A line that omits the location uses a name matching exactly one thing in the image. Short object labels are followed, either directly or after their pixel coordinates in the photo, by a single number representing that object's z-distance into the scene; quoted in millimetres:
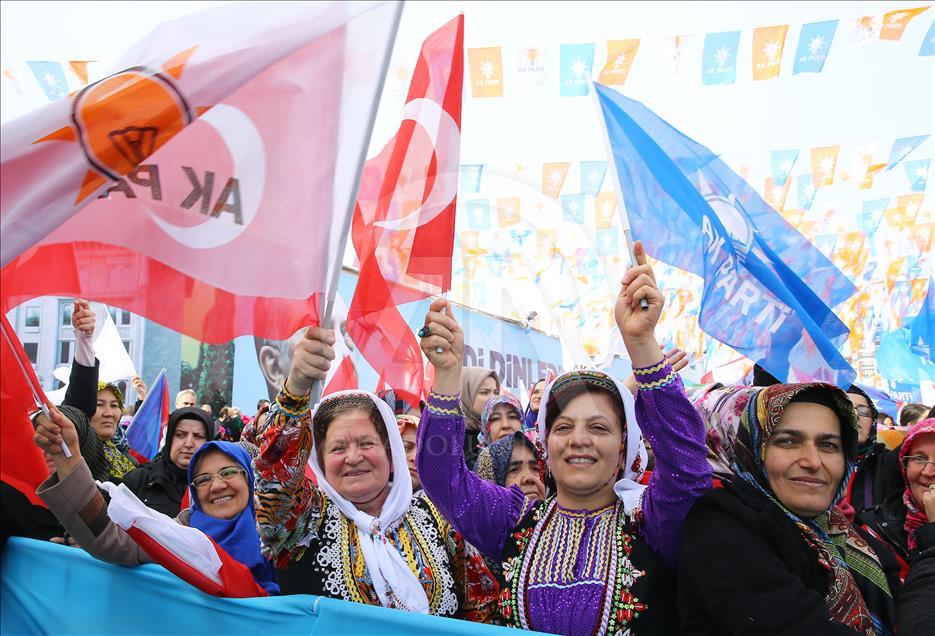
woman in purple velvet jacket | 2246
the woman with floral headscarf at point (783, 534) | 1910
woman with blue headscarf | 2332
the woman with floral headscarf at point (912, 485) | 3174
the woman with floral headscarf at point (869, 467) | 4344
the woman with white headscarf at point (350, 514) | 2486
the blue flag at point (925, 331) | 7995
